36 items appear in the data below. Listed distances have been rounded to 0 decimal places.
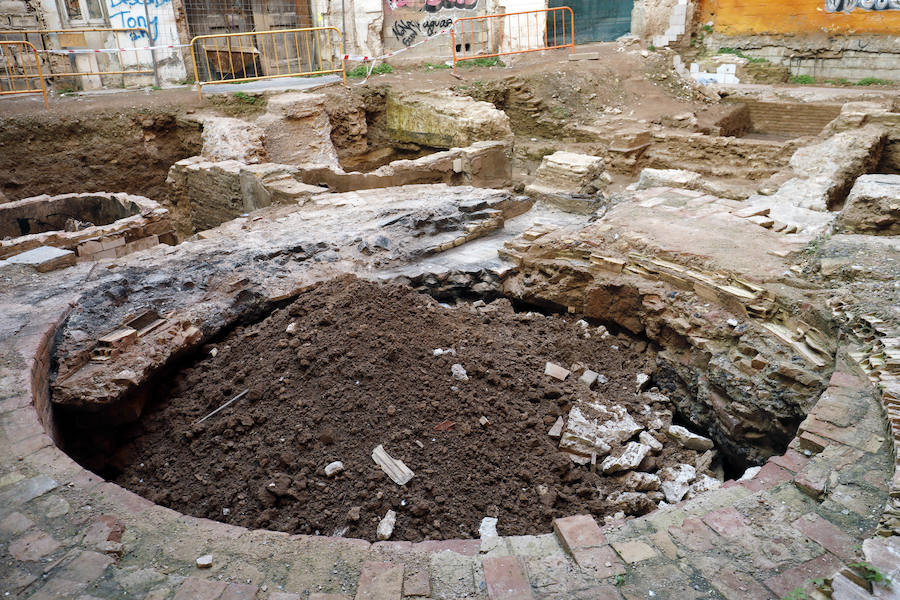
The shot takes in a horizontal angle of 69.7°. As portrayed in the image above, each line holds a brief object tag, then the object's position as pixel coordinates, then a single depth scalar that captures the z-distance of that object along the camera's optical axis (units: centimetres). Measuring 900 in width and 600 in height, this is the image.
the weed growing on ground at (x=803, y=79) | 1527
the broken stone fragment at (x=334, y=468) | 383
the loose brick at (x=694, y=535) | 285
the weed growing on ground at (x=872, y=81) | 1420
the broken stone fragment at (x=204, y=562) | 279
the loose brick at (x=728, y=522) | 290
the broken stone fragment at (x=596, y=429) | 428
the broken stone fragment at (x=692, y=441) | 470
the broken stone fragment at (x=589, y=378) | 510
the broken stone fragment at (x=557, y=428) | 434
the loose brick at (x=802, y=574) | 256
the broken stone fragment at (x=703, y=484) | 418
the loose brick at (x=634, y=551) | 280
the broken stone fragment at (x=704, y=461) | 445
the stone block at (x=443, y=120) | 1125
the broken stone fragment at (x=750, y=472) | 405
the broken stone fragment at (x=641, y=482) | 408
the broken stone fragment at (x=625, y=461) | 420
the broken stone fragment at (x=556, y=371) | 489
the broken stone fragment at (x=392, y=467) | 380
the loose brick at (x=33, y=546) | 281
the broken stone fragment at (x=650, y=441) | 452
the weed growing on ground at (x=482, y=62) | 1528
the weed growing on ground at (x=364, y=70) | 1449
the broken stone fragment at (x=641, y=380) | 523
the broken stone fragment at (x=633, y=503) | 390
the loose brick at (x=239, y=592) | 262
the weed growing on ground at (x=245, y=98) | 1216
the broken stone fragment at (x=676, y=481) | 413
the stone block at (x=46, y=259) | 587
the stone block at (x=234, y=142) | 1023
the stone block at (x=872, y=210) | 601
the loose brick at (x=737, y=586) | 256
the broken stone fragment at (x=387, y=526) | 352
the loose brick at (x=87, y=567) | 272
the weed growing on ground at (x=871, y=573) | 234
